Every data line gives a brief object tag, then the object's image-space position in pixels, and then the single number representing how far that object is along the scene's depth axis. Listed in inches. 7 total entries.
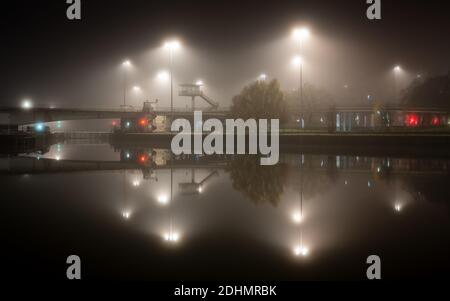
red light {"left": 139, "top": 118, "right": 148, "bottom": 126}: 2900.3
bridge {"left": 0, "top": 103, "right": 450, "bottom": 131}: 2704.2
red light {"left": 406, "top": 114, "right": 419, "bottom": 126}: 3169.5
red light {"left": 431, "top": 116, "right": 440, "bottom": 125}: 3027.6
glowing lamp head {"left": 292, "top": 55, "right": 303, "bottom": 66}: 1692.9
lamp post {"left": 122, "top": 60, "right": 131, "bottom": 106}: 2258.9
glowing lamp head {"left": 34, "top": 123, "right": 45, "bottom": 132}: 3437.5
